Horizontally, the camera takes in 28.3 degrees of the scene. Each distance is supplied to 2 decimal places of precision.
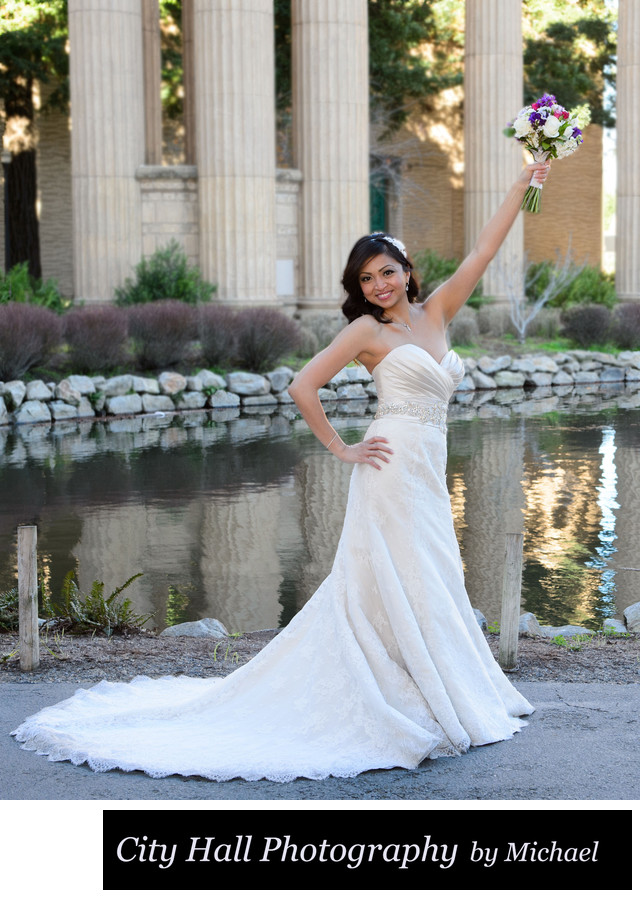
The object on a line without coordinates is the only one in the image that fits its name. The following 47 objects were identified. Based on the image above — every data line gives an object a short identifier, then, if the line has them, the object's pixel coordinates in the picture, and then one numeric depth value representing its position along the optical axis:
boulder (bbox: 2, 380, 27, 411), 21.16
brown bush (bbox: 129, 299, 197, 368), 23.27
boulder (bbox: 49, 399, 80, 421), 21.36
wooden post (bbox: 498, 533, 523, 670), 6.95
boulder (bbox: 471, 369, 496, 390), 26.34
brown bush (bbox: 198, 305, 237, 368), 24.11
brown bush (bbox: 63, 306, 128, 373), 22.64
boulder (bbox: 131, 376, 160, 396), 22.55
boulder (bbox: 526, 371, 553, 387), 27.33
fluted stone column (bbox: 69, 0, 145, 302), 25.86
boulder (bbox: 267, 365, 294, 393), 24.06
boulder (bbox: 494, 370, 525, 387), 26.83
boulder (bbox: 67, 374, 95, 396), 21.84
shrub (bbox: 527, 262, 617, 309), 33.56
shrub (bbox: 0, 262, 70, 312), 24.52
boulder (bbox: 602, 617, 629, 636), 8.22
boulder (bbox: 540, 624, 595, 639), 8.16
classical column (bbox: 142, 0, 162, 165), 32.25
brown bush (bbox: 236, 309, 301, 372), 24.48
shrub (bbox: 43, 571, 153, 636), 8.16
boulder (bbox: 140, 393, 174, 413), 22.41
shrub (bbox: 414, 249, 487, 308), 31.11
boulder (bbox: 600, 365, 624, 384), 28.52
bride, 5.38
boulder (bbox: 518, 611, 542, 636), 8.08
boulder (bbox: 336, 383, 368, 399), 24.73
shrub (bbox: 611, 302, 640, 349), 30.22
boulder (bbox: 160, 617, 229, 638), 8.20
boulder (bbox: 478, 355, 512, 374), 26.95
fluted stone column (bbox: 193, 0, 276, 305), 26.00
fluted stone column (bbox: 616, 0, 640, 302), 33.91
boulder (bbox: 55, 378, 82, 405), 21.64
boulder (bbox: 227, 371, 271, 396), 23.59
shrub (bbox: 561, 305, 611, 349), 30.14
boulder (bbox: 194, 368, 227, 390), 23.36
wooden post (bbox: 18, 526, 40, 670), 6.98
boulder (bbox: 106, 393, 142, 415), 22.00
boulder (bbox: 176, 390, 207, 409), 22.77
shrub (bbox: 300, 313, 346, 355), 27.41
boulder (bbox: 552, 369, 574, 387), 27.62
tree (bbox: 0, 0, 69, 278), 33.53
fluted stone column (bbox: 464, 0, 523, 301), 31.47
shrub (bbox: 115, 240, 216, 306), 25.77
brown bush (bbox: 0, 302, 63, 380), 21.53
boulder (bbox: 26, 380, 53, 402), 21.42
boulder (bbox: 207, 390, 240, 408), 23.14
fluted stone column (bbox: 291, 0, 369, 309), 27.95
